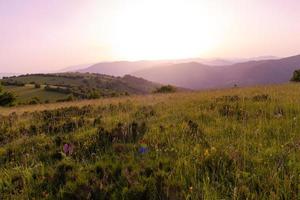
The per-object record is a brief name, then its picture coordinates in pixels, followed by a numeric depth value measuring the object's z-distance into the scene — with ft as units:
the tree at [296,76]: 169.70
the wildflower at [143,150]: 14.04
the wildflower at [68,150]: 15.50
